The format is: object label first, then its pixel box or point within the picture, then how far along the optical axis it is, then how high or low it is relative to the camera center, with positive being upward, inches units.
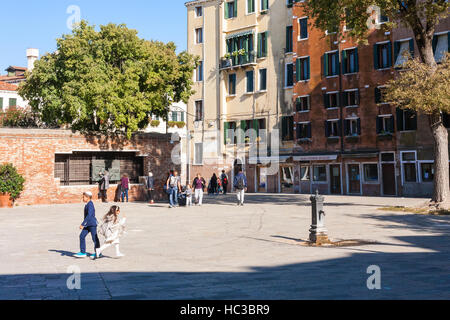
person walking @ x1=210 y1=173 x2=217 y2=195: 1608.0 +18.8
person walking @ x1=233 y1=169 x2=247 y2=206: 999.0 +8.9
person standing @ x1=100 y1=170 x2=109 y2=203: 1159.8 +12.0
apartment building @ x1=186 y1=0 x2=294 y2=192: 1701.5 +374.3
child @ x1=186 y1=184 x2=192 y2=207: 1027.6 -12.2
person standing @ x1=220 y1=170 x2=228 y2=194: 1562.5 +28.7
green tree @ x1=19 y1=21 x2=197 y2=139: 1146.0 +266.3
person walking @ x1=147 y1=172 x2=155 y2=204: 1190.0 +18.2
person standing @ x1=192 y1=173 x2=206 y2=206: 1045.0 +2.0
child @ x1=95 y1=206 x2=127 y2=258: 406.0 -29.5
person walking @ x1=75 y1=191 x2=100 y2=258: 412.5 -27.9
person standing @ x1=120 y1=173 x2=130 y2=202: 1160.7 +16.1
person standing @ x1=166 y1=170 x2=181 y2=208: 1003.3 +6.7
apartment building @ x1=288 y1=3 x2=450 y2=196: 1342.3 +192.6
